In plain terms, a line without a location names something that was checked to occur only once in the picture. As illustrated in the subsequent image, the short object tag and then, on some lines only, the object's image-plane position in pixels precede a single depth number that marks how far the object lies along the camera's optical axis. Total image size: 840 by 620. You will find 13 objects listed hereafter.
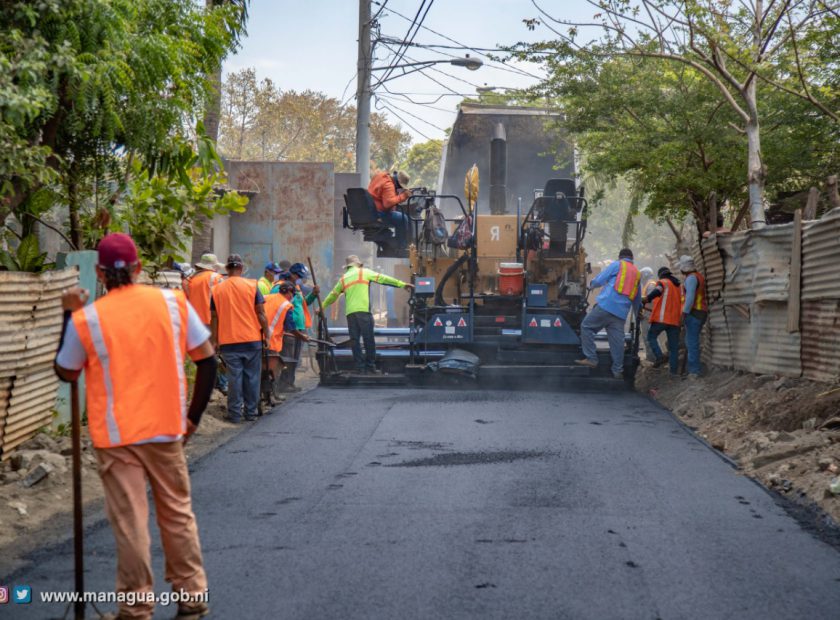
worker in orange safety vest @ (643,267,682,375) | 14.61
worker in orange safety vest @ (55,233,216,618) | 4.29
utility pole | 20.33
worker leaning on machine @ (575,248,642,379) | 13.58
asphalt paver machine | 13.95
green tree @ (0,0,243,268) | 6.90
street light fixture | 23.53
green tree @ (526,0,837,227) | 13.02
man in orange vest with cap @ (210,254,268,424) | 11.03
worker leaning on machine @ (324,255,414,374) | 14.06
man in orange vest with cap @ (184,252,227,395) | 11.48
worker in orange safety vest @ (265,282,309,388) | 12.62
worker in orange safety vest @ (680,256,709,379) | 13.80
